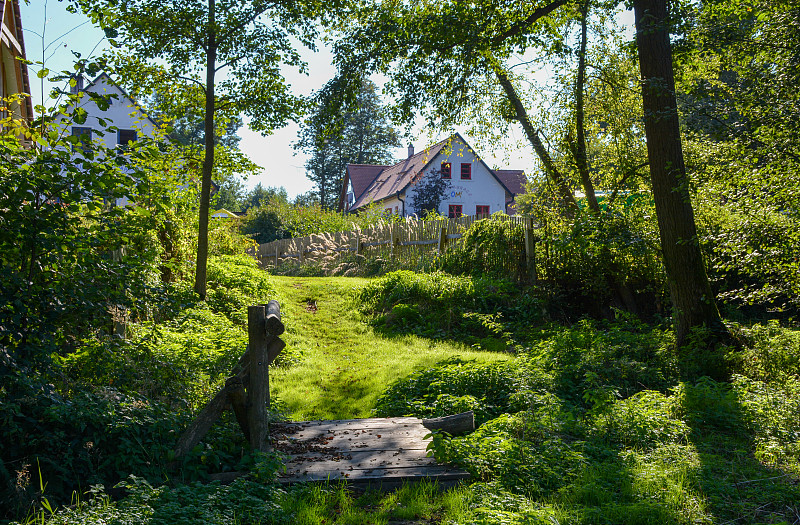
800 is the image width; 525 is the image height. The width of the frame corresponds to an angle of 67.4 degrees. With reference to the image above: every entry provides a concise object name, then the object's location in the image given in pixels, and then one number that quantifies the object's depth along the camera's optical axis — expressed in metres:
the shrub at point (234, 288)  11.77
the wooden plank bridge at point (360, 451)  4.89
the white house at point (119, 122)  29.17
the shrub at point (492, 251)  13.35
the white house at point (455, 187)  37.91
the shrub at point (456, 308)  11.38
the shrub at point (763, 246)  7.86
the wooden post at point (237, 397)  4.89
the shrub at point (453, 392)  6.58
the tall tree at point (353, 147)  61.31
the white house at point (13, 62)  13.12
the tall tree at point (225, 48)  10.60
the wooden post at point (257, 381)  5.05
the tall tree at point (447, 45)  10.43
